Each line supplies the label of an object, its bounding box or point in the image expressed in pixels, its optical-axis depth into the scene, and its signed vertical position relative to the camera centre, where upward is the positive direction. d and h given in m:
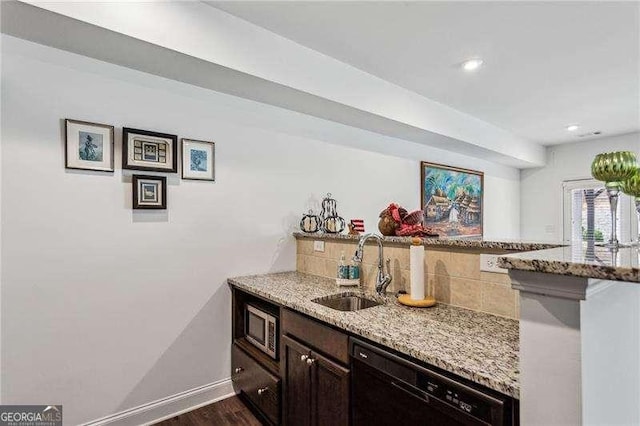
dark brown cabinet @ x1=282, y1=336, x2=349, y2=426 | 1.43 -0.83
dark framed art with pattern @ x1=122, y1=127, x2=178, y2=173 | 1.99 +0.42
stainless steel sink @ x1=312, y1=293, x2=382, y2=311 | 1.91 -0.52
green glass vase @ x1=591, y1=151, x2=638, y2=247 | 1.14 +0.16
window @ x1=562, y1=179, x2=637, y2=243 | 4.88 +0.10
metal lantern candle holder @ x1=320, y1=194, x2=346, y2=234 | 2.76 -0.02
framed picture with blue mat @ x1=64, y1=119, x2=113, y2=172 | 1.82 +0.41
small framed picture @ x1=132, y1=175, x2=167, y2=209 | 2.02 +0.16
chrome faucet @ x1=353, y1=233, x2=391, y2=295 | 1.94 -0.30
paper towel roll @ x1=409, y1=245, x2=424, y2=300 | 1.67 -0.28
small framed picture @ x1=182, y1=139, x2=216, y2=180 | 2.22 +0.40
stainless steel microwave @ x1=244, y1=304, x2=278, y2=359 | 1.96 -0.74
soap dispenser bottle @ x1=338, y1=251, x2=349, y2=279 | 2.14 -0.36
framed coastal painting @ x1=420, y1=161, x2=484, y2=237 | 4.06 +0.23
